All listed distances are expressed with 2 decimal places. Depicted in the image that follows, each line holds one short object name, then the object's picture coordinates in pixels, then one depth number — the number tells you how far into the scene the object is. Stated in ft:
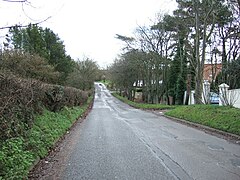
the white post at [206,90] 81.59
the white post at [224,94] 66.83
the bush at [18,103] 21.56
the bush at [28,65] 61.01
